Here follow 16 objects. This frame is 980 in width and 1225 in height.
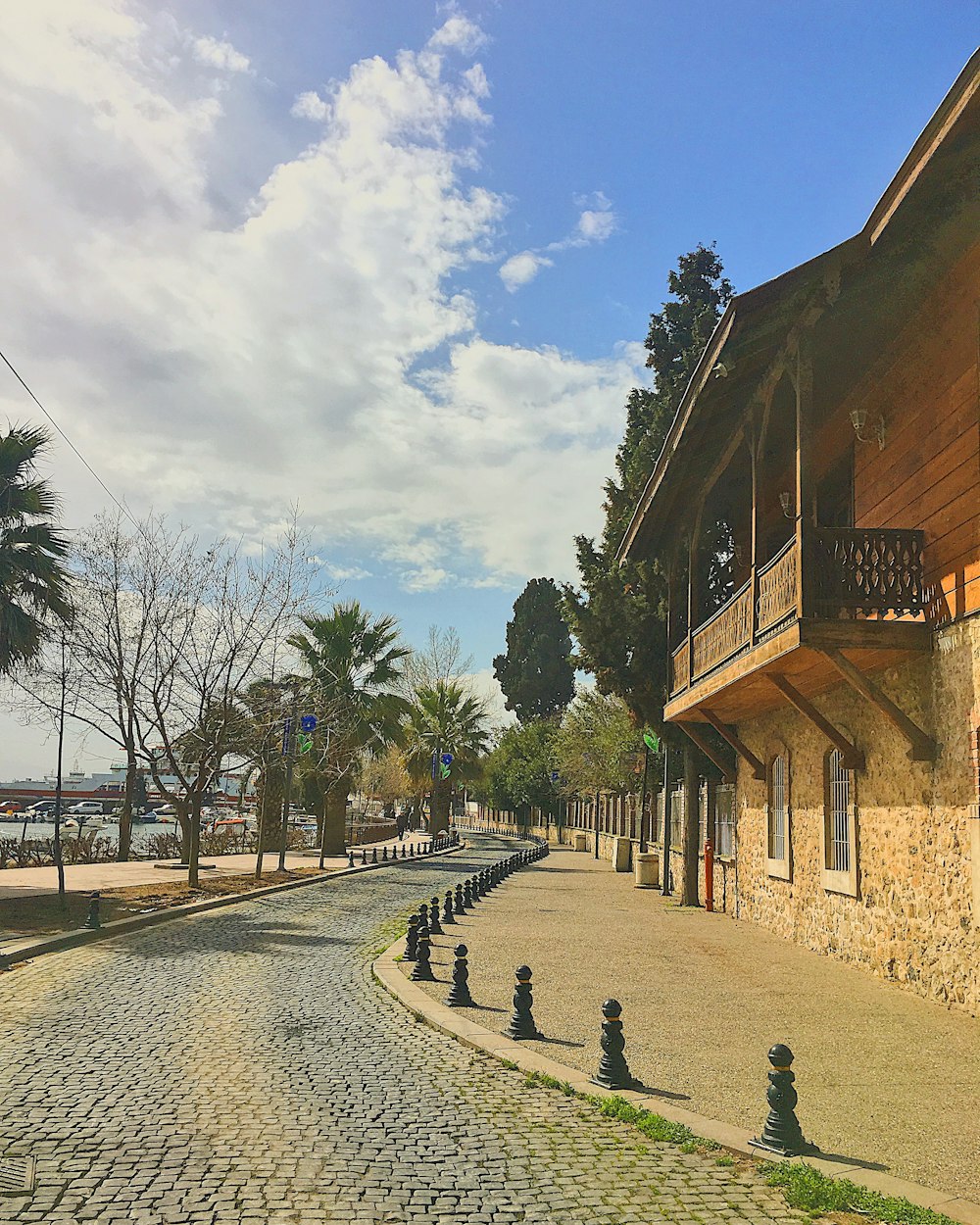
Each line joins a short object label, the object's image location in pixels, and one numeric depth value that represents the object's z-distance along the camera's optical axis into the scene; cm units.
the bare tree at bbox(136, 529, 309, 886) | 2261
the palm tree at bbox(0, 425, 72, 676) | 1920
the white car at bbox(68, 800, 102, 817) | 8747
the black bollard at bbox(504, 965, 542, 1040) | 830
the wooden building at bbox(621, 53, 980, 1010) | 1030
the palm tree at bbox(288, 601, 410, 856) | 3434
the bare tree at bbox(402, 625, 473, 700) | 5682
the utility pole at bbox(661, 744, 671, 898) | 2383
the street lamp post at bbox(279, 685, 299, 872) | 2627
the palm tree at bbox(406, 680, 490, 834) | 5275
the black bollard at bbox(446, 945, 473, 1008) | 968
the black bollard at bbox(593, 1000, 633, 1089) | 679
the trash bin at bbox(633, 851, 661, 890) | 2586
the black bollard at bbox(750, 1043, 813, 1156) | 550
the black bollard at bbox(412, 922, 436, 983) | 1112
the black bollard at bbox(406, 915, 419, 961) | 1234
